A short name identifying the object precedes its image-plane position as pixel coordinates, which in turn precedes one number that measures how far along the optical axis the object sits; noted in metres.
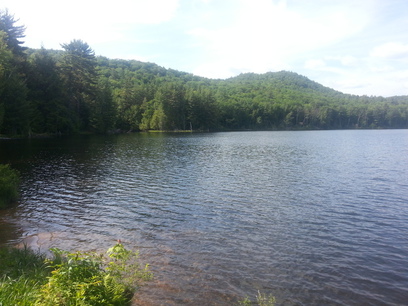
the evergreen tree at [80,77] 91.25
